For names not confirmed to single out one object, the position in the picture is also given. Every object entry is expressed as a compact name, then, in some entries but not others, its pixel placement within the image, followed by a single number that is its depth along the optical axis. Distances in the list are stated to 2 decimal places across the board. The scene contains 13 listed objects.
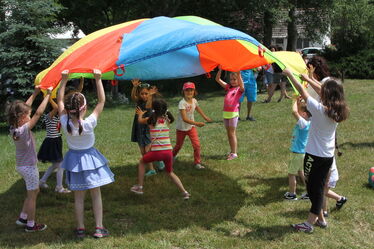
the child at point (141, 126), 6.11
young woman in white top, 4.08
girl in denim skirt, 4.08
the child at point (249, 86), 10.63
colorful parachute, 4.59
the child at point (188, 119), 6.38
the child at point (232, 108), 7.11
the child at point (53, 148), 5.64
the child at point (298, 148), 5.23
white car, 31.23
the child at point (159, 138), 5.21
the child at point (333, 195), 4.77
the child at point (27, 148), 4.27
